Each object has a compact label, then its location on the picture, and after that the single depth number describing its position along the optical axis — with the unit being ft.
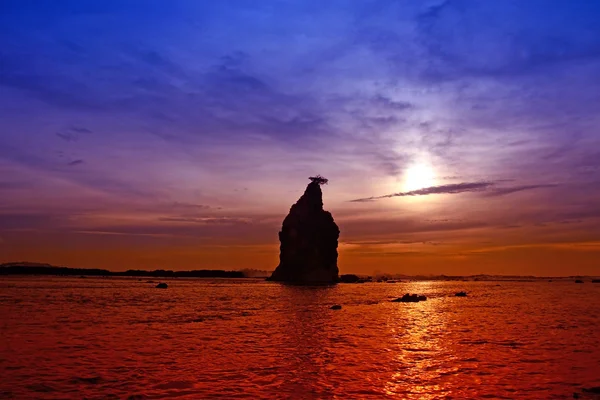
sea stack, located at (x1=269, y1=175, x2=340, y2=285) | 506.07
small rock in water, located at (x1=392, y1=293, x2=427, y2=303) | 258.63
